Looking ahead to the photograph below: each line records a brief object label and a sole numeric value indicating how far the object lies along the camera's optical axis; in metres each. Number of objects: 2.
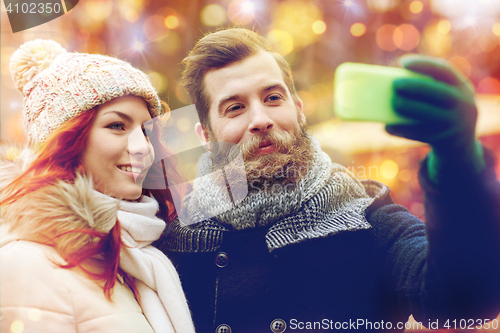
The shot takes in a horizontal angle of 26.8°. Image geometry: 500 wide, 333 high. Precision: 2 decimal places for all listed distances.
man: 1.42
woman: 1.41
